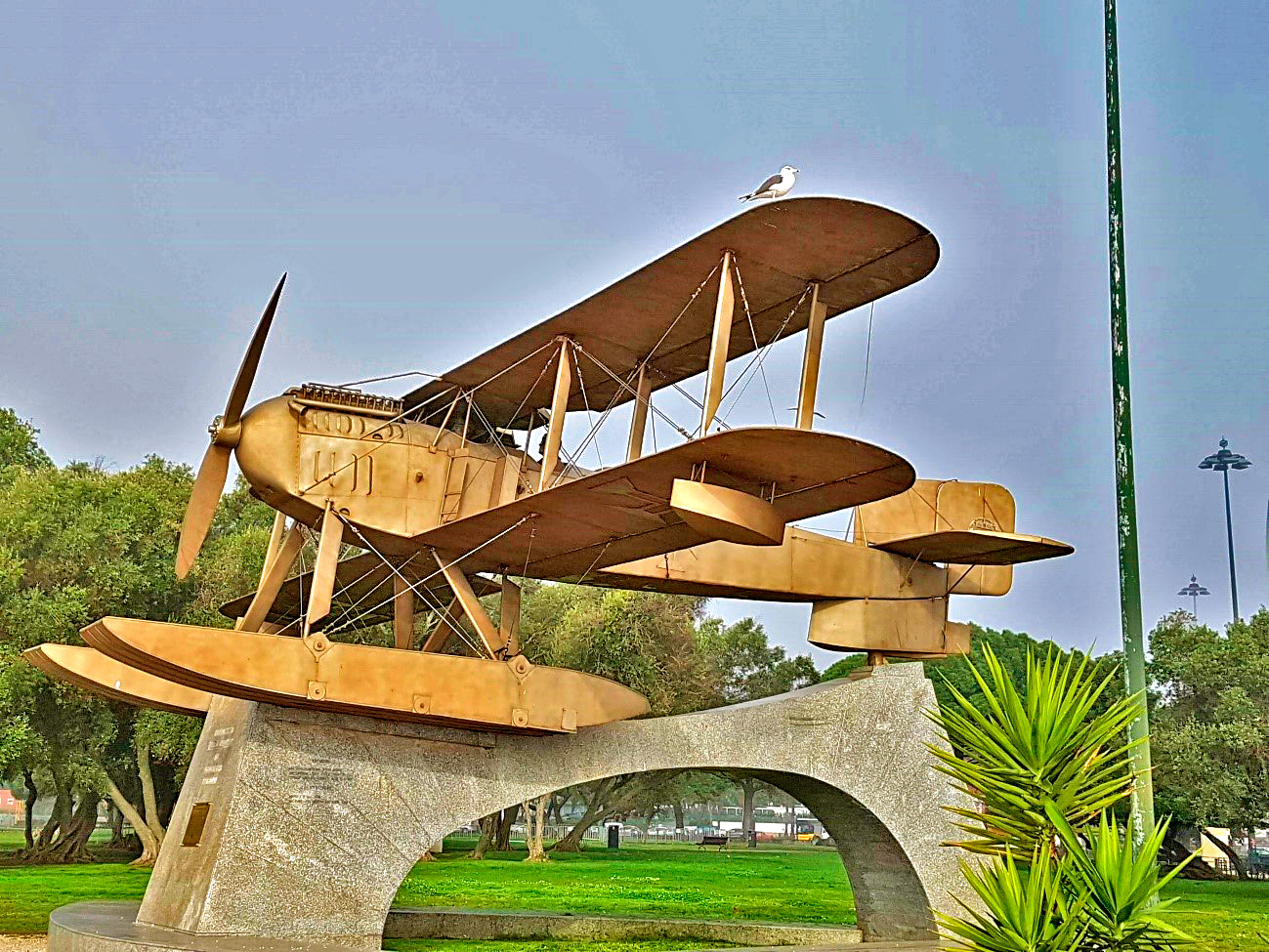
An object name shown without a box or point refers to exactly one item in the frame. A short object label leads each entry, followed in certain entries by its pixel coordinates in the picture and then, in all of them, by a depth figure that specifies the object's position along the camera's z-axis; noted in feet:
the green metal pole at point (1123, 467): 35.78
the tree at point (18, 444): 130.82
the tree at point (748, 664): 167.43
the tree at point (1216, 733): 115.96
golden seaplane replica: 38.91
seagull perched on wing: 40.04
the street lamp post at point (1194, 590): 240.73
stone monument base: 43.45
